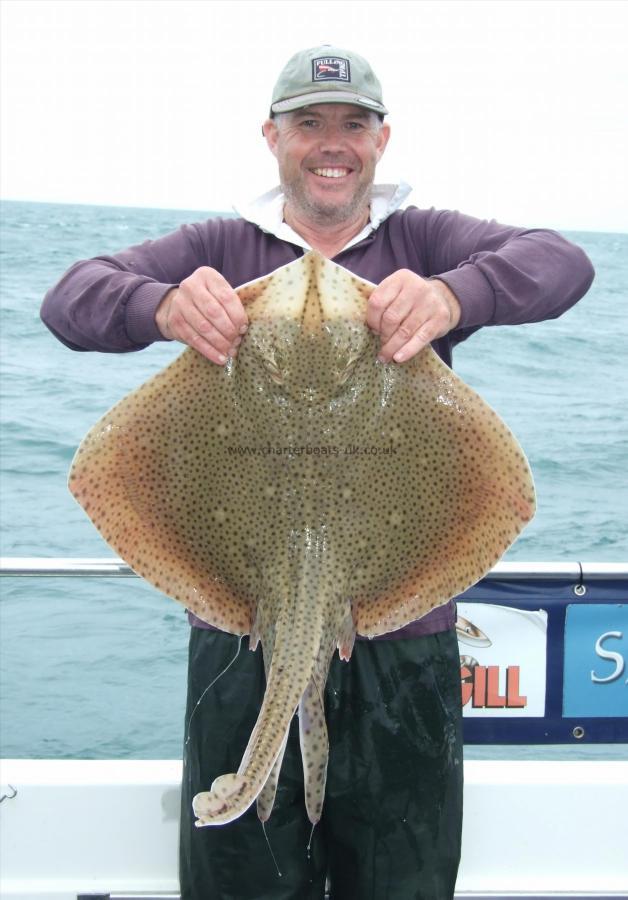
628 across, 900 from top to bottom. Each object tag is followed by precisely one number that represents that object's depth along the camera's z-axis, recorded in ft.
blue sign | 11.51
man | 7.89
